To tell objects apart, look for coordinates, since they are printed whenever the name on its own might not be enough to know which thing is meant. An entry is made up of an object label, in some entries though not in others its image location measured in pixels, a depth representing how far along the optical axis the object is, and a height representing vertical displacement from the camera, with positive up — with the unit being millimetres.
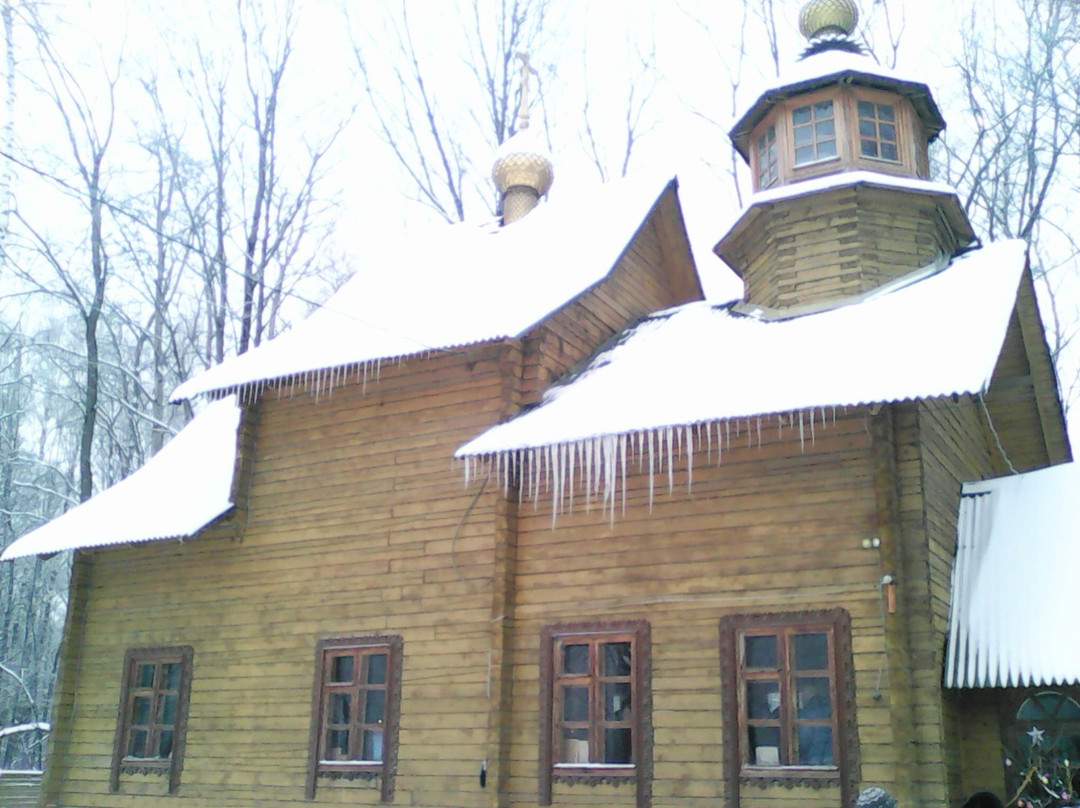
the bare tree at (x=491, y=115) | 24500 +13336
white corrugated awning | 9445 +1320
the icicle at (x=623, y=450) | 10219 +2503
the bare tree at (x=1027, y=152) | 20078 +10639
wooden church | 9430 +1948
